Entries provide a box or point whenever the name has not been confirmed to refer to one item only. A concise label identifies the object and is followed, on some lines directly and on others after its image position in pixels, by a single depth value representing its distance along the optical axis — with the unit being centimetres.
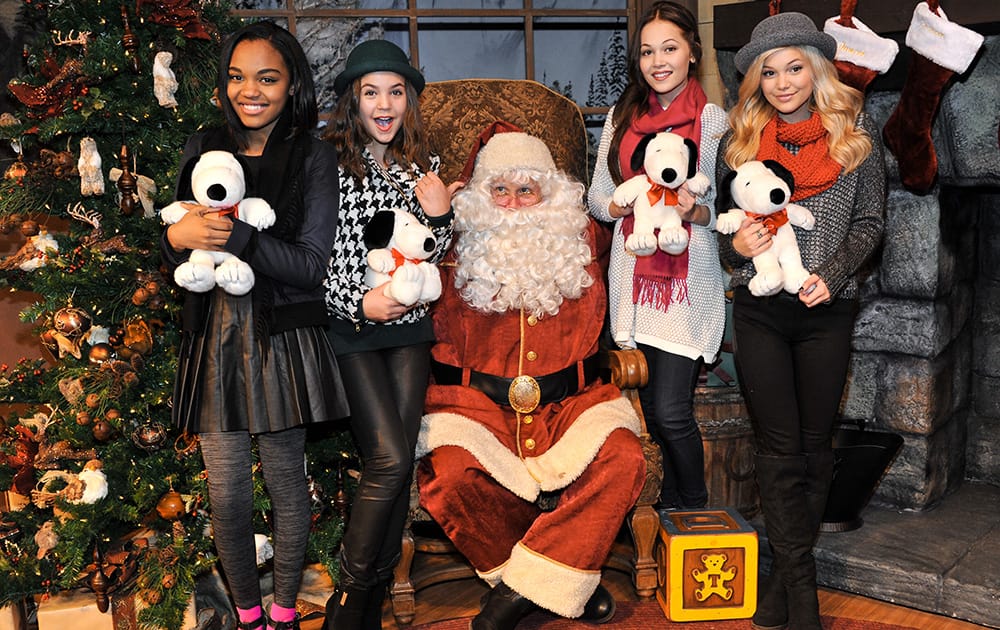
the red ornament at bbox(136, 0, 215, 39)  266
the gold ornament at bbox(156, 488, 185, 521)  265
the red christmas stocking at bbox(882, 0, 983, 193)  278
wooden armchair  292
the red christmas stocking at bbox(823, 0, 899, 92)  289
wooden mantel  279
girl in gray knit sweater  255
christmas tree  262
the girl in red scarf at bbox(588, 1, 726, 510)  282
